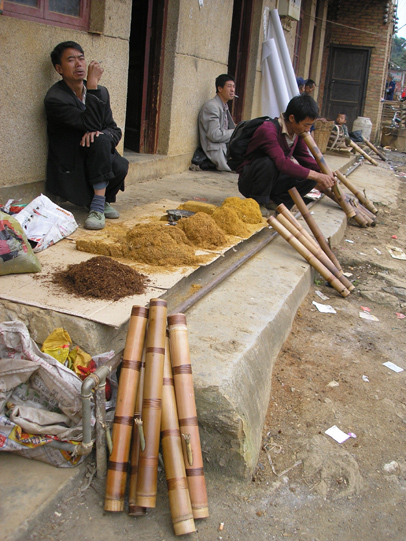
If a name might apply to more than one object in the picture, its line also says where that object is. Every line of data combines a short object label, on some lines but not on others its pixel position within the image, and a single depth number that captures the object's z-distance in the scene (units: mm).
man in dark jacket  3852
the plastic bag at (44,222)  3373
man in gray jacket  7080
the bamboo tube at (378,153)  13289
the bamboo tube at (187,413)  2012
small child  11680
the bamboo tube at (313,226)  4520
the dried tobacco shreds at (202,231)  3834
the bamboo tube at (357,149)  11162
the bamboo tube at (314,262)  4219
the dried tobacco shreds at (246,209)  4629
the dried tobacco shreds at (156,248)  3355
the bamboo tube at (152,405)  1979
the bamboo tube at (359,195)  7032
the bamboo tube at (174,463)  1917
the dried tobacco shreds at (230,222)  4258
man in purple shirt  4551
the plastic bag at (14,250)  2812
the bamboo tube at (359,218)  6468
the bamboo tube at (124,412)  1982
